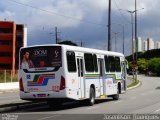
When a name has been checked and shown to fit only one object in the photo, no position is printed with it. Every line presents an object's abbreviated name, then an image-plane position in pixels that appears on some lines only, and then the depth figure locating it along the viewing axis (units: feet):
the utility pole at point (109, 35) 116.59
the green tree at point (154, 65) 391.46
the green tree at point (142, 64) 472.37
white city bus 55.71
